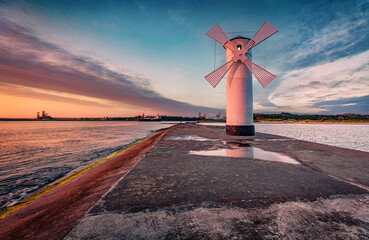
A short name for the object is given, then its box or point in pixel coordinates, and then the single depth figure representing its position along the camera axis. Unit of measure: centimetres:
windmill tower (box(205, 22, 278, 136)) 1287
